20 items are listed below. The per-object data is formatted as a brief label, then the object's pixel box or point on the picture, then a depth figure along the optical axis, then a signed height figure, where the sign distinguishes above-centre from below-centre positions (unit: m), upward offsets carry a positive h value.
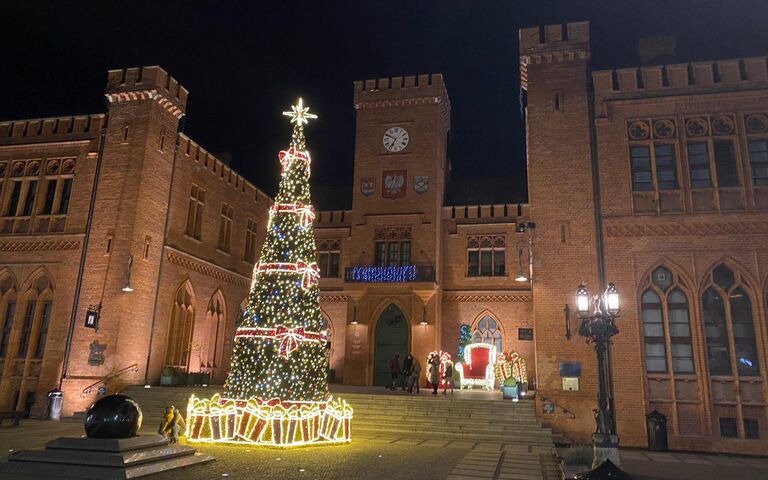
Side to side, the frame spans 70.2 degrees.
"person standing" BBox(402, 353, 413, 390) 20.60 +0.03
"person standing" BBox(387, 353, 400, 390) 21.98 -0.11
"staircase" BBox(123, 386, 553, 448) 15.55 -1.44
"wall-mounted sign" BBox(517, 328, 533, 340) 22.75 +1.57
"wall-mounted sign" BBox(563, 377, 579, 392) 16.00 -0.30
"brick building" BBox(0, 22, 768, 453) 15.95 +4.65
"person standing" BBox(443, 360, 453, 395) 20.50 -0.14
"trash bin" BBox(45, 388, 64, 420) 17.86 -1.60
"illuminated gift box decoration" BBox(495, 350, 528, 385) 19.44 +0.09
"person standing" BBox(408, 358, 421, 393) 20.42 -0.31
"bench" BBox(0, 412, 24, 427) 15.07 -1.70
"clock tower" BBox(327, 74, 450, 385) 26.42 +7.00
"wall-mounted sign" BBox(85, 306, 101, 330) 19.03 +1.32
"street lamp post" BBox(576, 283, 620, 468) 10.12 +0.73
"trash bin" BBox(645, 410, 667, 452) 14.86 -1.50
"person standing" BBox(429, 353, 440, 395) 19.53 -0.01
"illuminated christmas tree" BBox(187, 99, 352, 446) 12.08 +0.17
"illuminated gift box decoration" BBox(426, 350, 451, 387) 23.02 +0.42
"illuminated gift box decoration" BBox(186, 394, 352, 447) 11.84 -1.29
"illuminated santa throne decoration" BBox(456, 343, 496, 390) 26.86 +0.46
